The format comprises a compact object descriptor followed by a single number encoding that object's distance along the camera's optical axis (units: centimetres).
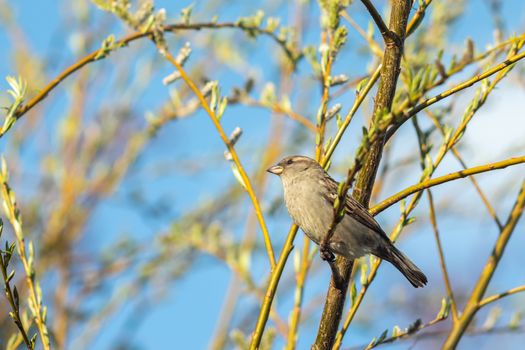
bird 629
